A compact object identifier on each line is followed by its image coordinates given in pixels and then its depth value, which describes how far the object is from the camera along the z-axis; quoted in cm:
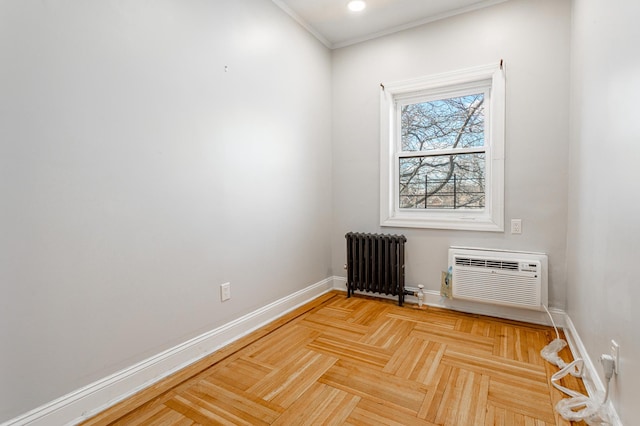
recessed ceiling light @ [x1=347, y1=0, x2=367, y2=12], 280
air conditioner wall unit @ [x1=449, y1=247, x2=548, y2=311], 261
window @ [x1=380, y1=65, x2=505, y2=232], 286
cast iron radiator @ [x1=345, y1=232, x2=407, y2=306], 315
